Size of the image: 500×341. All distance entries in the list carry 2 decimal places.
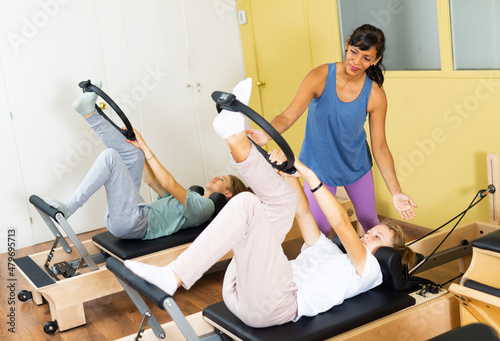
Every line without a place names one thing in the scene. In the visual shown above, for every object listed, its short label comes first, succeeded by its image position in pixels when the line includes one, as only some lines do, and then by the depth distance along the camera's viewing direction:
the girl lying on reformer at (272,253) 1.89
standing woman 2.56
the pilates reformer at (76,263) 2.90
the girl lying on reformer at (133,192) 3.07
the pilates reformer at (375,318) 2.08
